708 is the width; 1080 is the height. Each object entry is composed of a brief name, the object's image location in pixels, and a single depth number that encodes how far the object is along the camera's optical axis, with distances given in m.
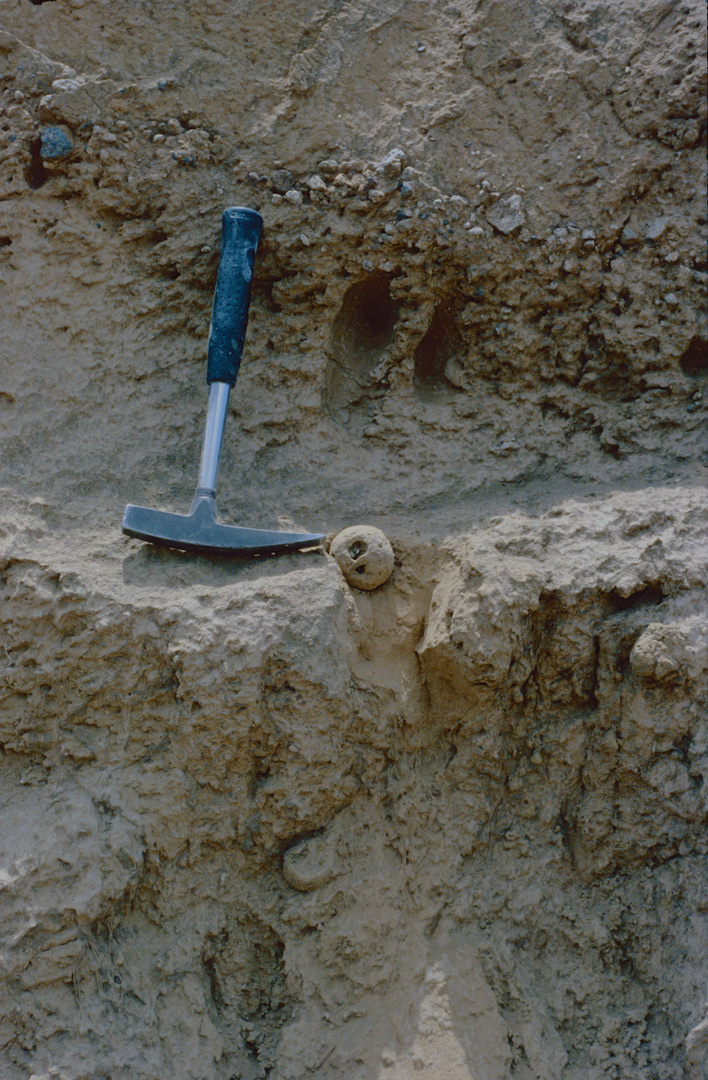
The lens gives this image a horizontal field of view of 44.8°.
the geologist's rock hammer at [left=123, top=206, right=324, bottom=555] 1.82
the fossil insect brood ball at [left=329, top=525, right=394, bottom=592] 1.87
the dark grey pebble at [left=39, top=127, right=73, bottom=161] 2.11
